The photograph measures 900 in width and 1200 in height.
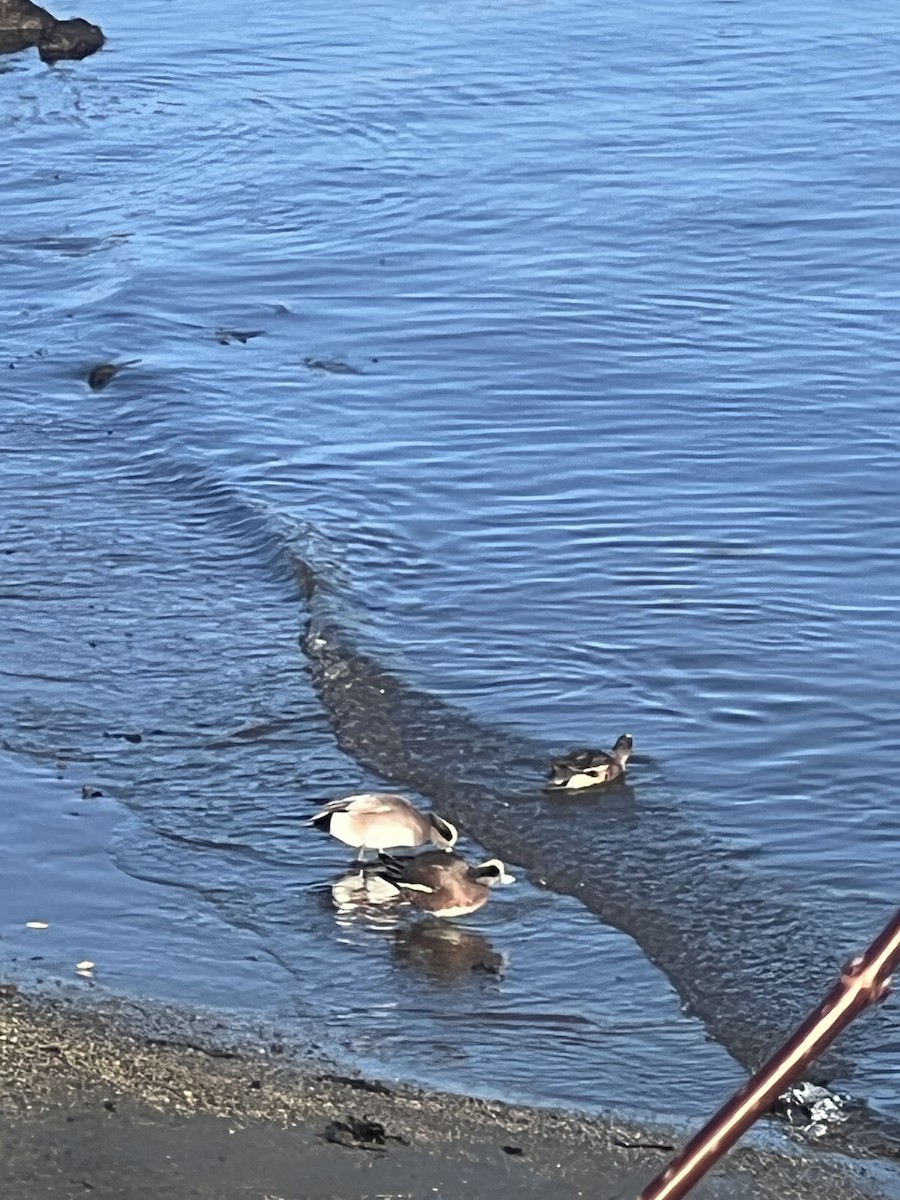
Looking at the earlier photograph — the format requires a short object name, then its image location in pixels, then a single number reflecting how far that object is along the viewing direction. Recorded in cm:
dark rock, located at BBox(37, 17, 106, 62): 2467
